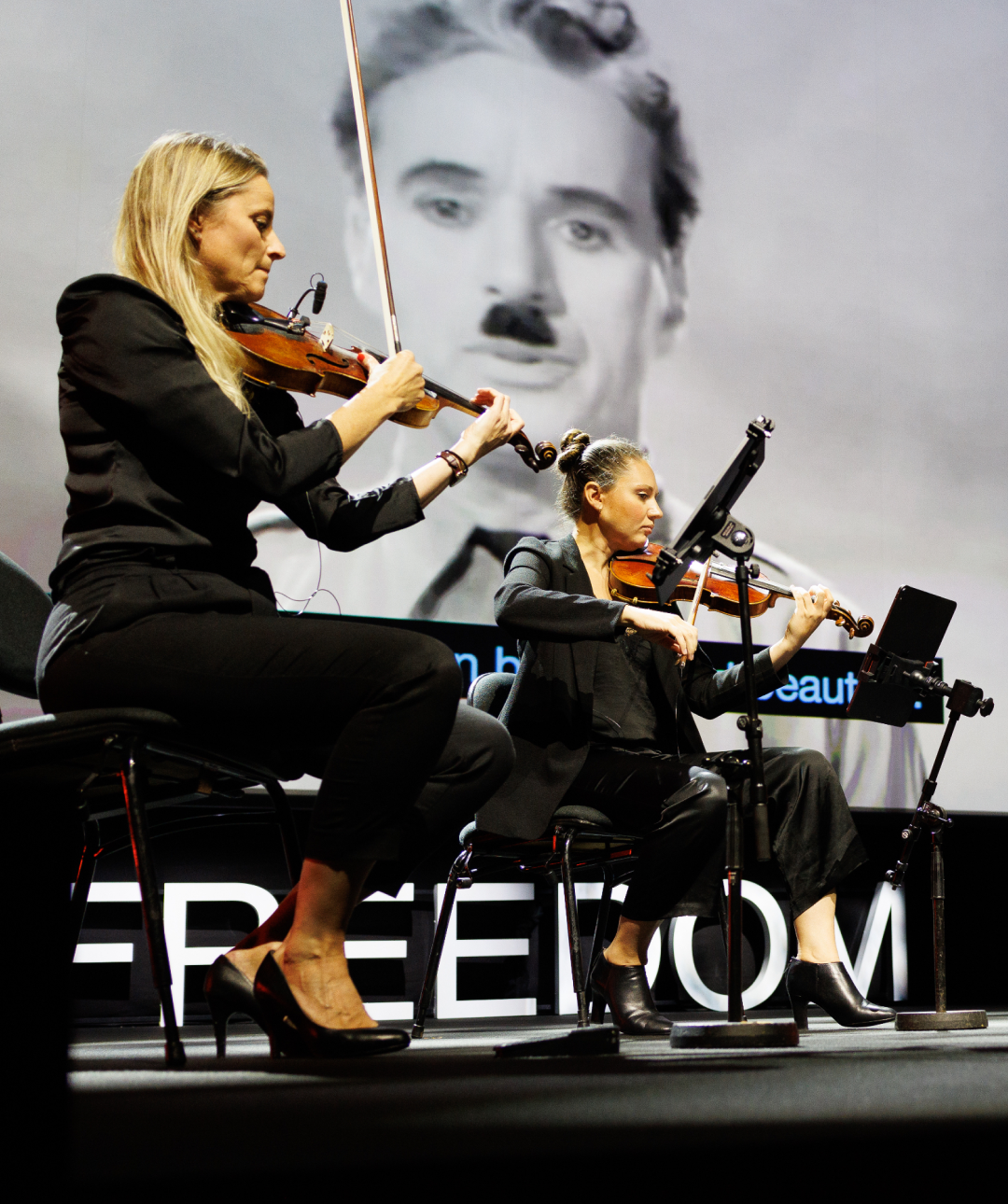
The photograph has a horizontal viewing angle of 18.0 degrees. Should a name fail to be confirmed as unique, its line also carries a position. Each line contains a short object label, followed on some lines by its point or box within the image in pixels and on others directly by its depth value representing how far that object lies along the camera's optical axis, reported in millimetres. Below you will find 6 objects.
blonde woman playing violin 4939
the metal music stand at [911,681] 6356
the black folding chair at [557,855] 6119
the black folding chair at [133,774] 4955
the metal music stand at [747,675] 5344
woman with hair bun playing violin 6079
